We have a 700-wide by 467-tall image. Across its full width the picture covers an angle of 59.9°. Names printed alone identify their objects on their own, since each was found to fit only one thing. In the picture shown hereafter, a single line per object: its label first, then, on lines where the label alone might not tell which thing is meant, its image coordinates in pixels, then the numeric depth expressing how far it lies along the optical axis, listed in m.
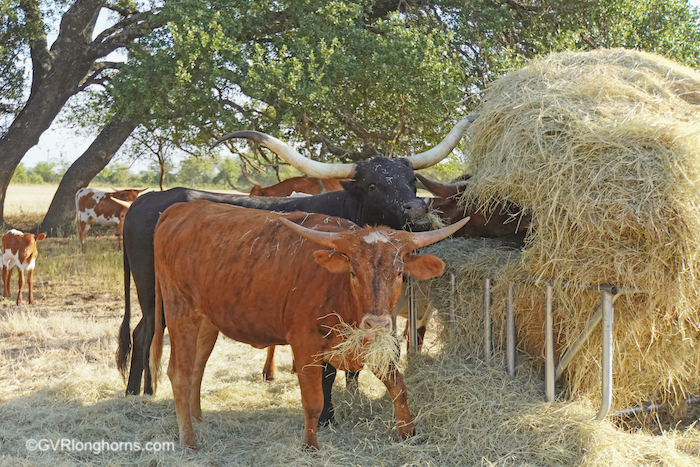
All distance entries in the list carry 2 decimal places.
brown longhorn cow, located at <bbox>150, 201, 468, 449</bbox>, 3.24
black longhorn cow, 4.73
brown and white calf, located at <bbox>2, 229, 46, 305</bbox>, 8.23
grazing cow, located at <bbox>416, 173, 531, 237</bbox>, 4.81
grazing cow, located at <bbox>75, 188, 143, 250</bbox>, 12.39
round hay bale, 3.22
